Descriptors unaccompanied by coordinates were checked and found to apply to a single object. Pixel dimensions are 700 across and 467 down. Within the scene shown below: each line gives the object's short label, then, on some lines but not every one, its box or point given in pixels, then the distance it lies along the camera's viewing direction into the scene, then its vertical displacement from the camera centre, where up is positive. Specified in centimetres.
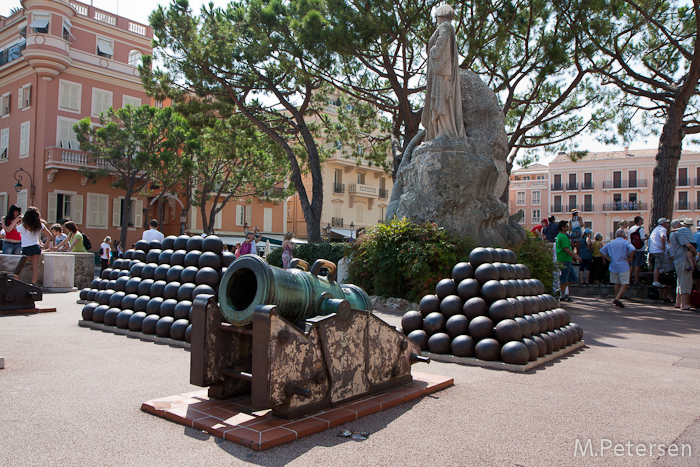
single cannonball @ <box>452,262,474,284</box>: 614 -24
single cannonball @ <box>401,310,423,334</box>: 630 -83
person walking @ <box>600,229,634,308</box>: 1206 -12
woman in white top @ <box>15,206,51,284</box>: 1062 +17
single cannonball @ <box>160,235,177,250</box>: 766 +2
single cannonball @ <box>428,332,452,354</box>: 590 -99
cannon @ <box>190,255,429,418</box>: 333 -62
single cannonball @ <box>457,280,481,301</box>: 594 -41
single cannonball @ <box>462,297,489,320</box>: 577 -59
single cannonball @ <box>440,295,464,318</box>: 596 -59
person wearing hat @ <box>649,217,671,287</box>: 1305 +17
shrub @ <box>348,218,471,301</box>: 955 -15
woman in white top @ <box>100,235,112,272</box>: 1861 -36
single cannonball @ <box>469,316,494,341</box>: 568 -78
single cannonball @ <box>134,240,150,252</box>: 825 -3
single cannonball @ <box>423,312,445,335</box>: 604 -79
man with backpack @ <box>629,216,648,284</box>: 1424 +24
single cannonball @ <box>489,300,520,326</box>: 559 -59
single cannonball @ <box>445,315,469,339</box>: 588 -79
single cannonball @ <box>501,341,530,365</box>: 542 -99
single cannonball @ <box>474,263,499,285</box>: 593 -24
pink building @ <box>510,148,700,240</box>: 5734 +720
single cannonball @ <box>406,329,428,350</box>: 612 -98
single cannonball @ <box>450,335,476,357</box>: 573 -99
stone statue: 1119 +338
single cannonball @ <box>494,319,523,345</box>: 553 -79
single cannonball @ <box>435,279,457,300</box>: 616 -42
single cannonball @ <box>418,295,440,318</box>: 623 -61
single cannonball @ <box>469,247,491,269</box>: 618 -7
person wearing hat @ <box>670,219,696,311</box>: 1099 -16
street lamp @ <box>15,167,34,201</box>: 3202 +322
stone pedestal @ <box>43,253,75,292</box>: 1331 -69
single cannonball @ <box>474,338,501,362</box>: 555 -99
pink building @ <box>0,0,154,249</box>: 3138 +889
